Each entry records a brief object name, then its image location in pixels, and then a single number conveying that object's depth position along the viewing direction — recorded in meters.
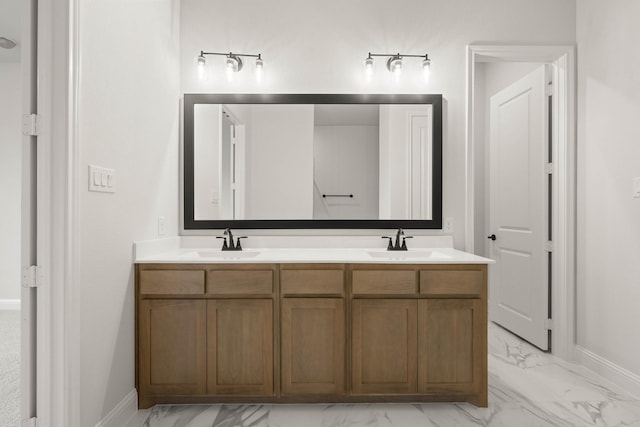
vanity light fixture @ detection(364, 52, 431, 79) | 2.53
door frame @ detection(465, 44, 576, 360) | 2.61
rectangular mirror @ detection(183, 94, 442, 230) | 2.59
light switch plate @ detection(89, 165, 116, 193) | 1.64
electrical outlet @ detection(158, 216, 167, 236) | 2.31
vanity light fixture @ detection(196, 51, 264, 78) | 2.54
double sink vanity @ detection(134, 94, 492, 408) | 2.03
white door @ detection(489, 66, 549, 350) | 2.86
